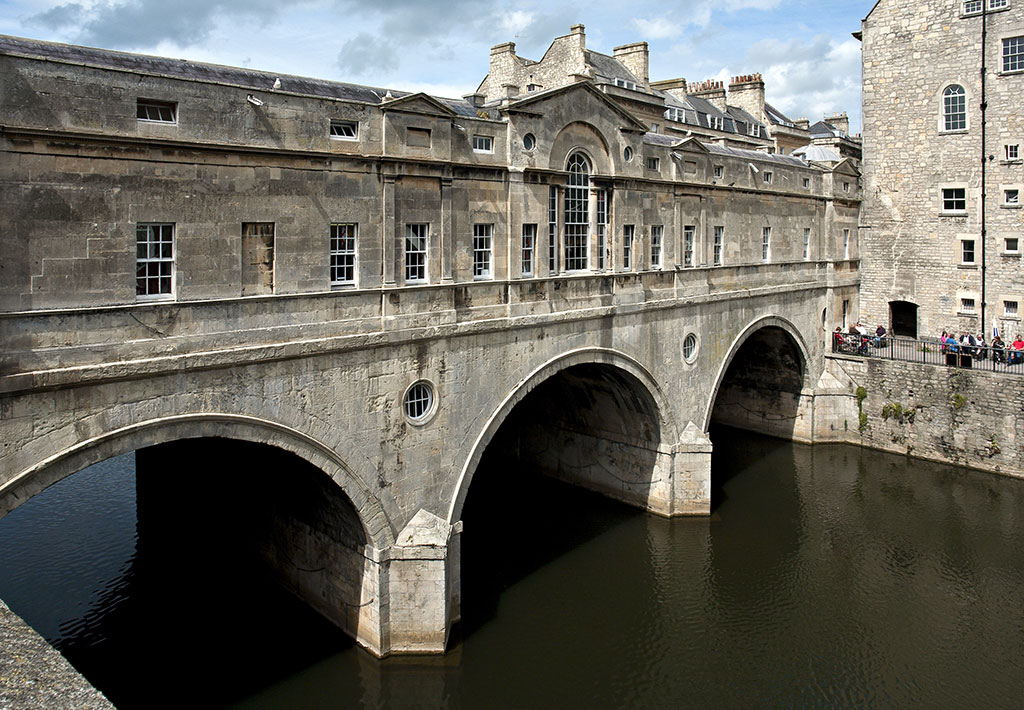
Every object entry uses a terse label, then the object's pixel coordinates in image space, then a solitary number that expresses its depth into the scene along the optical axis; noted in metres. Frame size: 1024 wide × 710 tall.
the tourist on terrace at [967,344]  29.34
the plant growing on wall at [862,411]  30.97
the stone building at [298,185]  11.32
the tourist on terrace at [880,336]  32.72
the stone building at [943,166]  30.97
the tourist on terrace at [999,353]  28.77
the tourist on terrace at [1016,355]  28.93
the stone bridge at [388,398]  11.64
